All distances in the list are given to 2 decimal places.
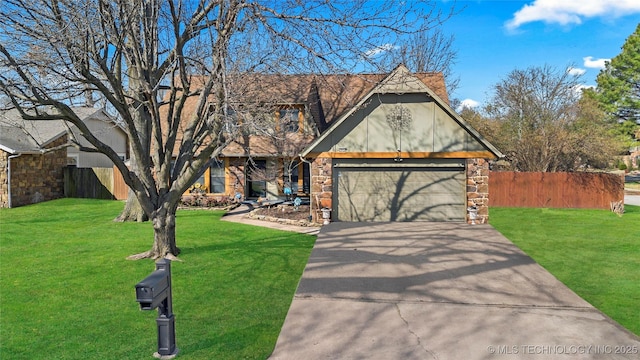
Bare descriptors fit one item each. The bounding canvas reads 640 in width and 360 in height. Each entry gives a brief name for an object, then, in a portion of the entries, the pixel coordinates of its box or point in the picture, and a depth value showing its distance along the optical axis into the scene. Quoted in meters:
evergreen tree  34.34
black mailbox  3.94
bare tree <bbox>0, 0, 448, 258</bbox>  6.80
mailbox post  3.96
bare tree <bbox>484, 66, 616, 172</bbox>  21.36
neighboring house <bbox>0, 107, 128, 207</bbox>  16.95
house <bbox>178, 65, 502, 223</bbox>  13.24
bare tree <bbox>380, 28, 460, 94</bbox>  28.56
